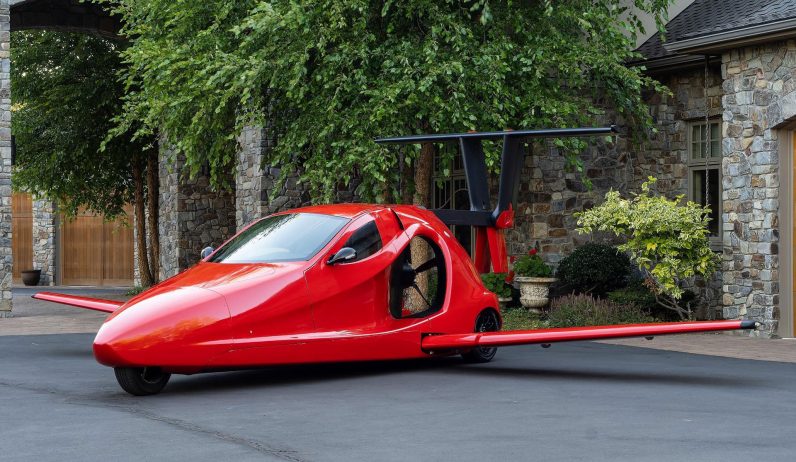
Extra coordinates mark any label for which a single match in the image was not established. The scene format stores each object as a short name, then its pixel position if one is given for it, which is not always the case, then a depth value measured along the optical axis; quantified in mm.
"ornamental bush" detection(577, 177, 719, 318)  14273
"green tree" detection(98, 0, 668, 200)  14180
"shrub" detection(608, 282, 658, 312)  15422
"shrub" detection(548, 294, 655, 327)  14867
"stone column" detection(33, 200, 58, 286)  32969
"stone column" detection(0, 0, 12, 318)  17797
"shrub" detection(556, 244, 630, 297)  16266
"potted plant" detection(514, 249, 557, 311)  16406
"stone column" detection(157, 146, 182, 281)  23562
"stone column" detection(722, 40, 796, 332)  13727
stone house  13766
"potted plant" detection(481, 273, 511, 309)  16406
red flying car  8258
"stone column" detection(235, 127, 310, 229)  19453
